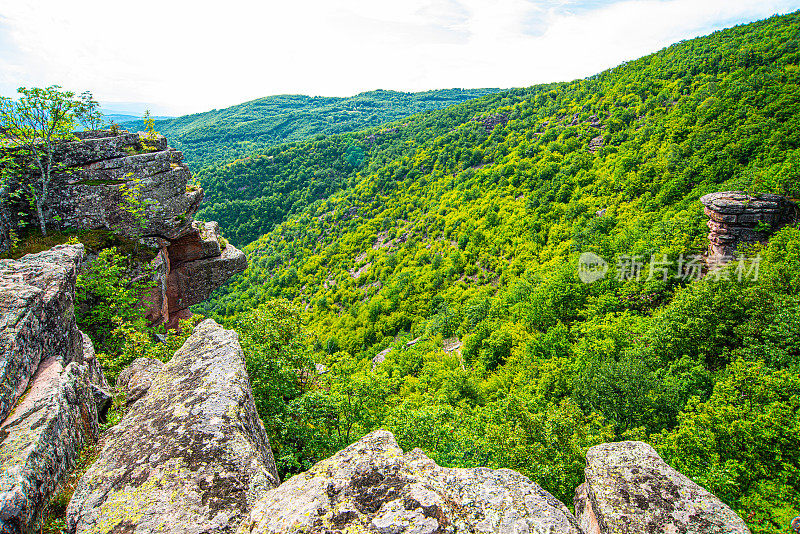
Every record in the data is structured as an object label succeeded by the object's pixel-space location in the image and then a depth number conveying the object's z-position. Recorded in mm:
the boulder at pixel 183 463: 4836
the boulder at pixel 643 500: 5785
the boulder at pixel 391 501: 4141
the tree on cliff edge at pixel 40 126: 12344
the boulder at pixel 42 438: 5031
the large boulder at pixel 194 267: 18781
